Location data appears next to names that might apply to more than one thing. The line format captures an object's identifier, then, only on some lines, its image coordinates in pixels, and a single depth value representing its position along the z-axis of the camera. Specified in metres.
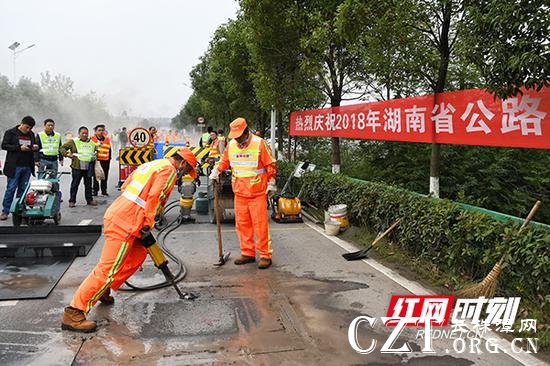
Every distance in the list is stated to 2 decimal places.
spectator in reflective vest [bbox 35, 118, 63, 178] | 8.85
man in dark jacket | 7.71
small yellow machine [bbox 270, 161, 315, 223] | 8.00
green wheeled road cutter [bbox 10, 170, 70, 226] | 7.11
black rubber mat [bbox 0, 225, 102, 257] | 5.70
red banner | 4.52
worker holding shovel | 5.46
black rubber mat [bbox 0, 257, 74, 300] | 4.51
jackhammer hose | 4.64
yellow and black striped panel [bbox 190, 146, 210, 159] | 9.52
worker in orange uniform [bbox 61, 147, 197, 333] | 3.71
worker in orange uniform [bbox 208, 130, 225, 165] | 10.01
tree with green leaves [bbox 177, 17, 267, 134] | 14.26
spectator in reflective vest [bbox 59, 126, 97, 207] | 9.20
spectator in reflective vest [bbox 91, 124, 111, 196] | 10.94
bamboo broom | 3.98
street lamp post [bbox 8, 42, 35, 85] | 45.04
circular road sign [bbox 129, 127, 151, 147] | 10.07
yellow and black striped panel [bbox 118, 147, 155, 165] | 10.06
